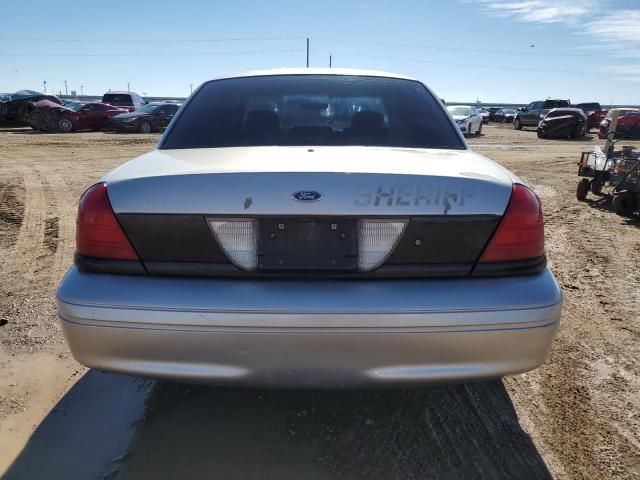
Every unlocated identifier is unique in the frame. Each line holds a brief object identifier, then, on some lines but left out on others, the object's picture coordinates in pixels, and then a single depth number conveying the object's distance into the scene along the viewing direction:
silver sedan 1.80
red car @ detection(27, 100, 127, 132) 20.75
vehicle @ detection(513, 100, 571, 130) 31.72
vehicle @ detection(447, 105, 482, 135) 24.19
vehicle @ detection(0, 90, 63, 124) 21.19
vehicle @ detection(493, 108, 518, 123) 44.25
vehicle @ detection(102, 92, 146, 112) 27.59
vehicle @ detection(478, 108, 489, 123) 45.89
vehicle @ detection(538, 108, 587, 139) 23.86
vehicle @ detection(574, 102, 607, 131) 30.72
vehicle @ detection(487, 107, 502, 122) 47.12
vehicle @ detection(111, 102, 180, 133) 21.73
